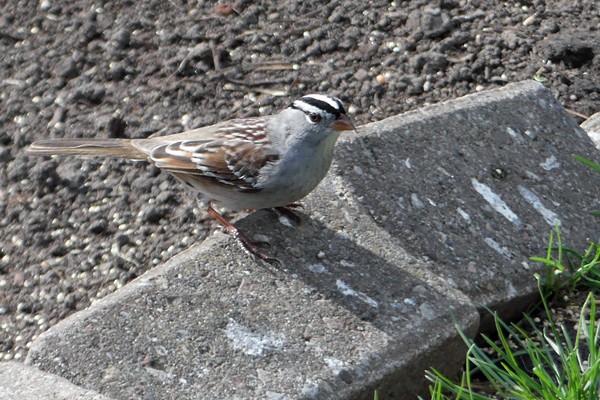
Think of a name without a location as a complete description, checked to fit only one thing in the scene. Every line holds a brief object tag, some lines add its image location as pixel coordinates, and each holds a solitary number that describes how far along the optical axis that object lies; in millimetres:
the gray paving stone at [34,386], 5781
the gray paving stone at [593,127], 9094
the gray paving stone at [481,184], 7453
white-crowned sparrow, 7516
